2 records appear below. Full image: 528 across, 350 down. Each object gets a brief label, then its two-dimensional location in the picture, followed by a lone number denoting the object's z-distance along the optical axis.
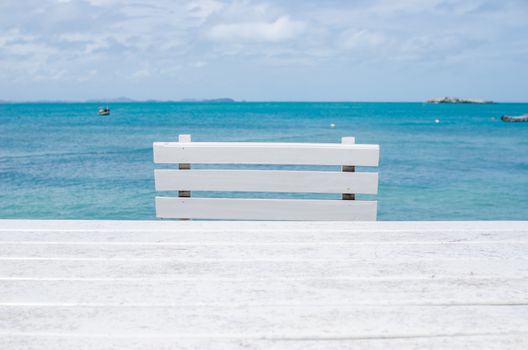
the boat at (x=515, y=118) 74.31
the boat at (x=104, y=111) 103.52
